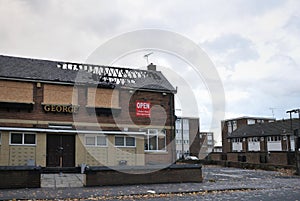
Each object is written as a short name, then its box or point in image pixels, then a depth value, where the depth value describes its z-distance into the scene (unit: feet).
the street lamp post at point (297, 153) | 60.88
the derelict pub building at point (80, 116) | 57.56
